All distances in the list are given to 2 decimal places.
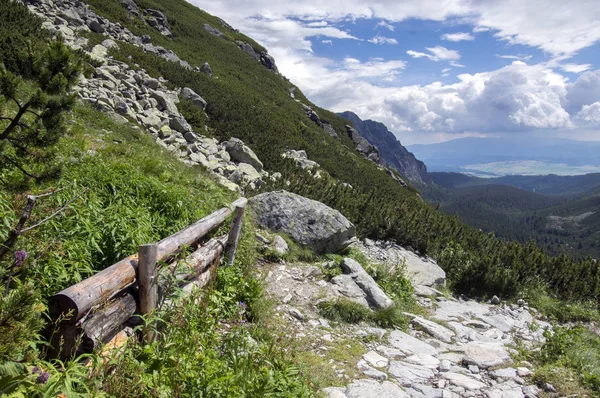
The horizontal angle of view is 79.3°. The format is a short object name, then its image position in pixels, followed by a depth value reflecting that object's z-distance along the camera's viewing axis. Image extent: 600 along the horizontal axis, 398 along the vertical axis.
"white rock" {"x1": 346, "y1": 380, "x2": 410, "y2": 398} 4.46
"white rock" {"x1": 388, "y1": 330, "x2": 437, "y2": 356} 6.41
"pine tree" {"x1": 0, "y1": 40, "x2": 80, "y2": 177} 4.22
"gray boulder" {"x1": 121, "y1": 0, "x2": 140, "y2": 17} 39.58
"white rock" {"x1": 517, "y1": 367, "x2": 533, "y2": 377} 5.74
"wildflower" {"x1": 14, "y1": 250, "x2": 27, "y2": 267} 2.51
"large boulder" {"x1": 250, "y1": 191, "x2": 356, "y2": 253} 10.69
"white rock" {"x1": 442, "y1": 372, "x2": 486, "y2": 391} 5.17
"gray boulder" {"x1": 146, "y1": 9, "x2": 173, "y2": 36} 40.34
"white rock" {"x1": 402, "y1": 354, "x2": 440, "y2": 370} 5.86
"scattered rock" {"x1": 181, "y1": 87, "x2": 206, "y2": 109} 24.97
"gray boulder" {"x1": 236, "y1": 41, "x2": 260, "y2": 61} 57.65
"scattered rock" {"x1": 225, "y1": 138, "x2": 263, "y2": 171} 20.34
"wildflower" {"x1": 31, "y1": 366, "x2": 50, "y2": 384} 2.33
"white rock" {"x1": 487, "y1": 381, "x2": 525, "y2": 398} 5.02
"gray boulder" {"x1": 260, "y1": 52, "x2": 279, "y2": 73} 60.00
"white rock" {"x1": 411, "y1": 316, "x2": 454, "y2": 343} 7.48
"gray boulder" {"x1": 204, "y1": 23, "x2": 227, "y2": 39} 52.96
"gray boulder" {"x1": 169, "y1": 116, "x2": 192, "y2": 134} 19.28
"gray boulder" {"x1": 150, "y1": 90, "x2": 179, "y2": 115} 20.44
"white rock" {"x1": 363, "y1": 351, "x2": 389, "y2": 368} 5.56
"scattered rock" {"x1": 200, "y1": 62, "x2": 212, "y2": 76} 34.94
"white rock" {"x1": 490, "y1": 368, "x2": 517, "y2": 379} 5.65
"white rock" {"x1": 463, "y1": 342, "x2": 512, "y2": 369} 6.14
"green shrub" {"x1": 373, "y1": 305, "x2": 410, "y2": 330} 7.38
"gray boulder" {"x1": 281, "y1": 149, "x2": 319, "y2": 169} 25.86
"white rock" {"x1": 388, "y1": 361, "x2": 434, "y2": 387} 5.21
